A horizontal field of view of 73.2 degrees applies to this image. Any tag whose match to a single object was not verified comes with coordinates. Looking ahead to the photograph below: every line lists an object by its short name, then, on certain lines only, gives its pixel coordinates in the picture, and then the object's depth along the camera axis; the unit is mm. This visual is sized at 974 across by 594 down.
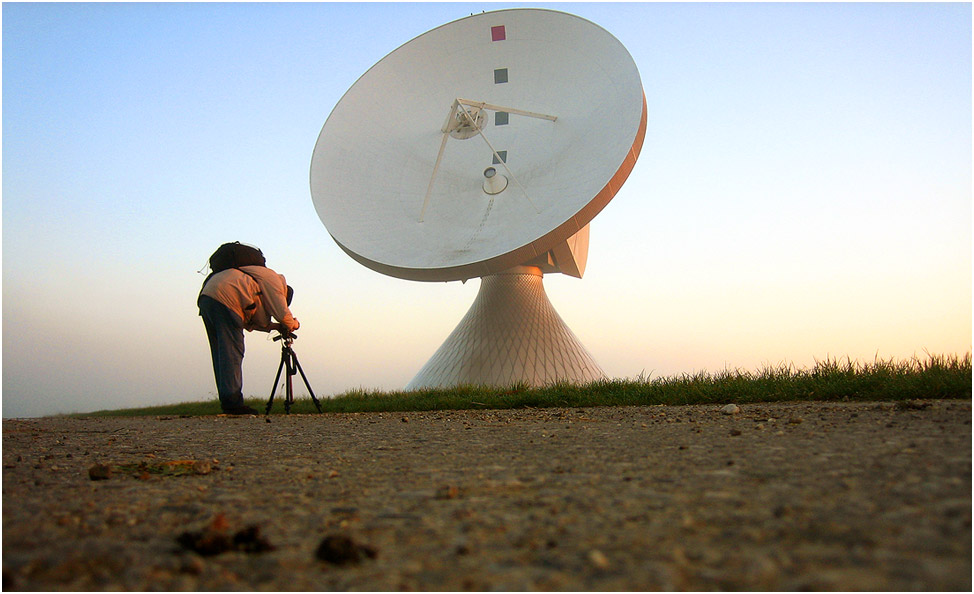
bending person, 8148
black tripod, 8688
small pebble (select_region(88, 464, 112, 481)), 2725
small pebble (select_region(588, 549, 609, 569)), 1377
